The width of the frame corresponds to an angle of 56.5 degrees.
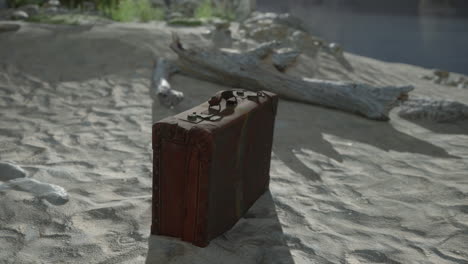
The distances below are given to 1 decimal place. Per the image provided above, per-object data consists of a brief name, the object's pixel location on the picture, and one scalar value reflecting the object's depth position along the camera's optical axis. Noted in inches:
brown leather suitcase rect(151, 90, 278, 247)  86.7
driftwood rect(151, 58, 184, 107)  195.0
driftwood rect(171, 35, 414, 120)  195.8
